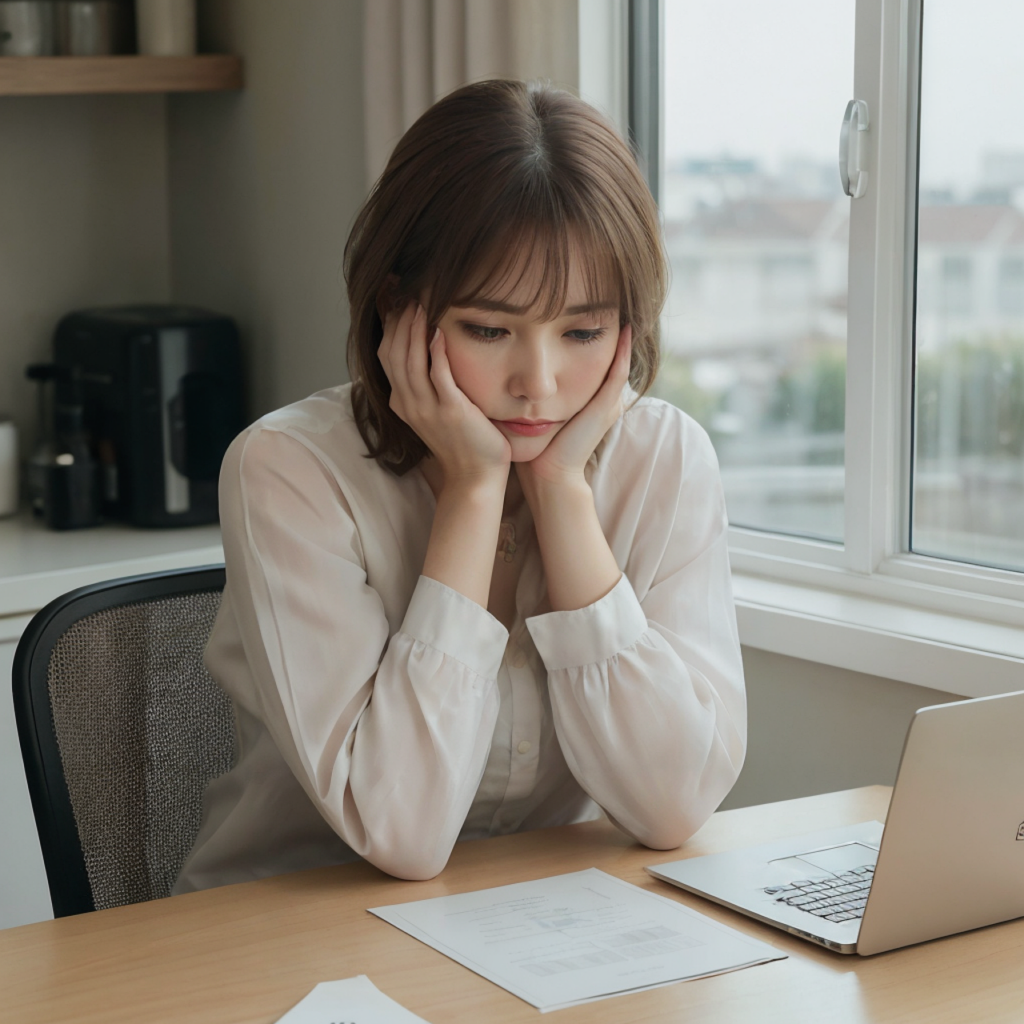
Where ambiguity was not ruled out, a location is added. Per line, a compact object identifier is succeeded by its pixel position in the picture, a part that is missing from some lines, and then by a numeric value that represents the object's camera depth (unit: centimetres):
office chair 226
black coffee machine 339
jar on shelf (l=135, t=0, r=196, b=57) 351
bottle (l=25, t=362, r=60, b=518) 348
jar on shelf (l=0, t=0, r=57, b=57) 343
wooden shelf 335
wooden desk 191
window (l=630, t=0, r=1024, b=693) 269
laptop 196
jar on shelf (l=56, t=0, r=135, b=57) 351
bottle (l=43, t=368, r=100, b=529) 344
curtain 295
